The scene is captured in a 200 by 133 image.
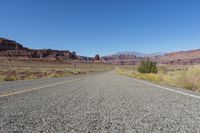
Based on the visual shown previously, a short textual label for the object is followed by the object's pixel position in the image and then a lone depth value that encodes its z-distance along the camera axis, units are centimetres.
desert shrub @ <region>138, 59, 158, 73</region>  2394
